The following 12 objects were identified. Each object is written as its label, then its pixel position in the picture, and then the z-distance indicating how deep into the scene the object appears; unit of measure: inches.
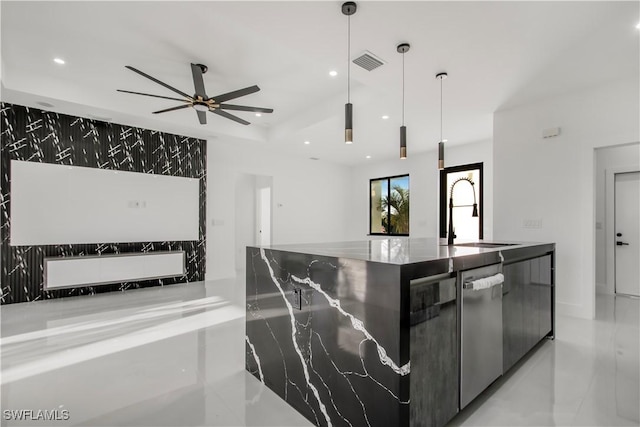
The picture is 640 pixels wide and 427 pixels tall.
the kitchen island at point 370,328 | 53.1
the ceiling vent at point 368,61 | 112.9
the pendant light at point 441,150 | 126.6
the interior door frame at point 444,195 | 253.6
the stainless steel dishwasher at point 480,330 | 66.3
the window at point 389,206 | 295.9
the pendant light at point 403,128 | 107.0
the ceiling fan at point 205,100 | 127.7
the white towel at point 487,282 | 68.1
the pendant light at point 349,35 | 87.3
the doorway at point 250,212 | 297.3
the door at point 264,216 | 284.5
